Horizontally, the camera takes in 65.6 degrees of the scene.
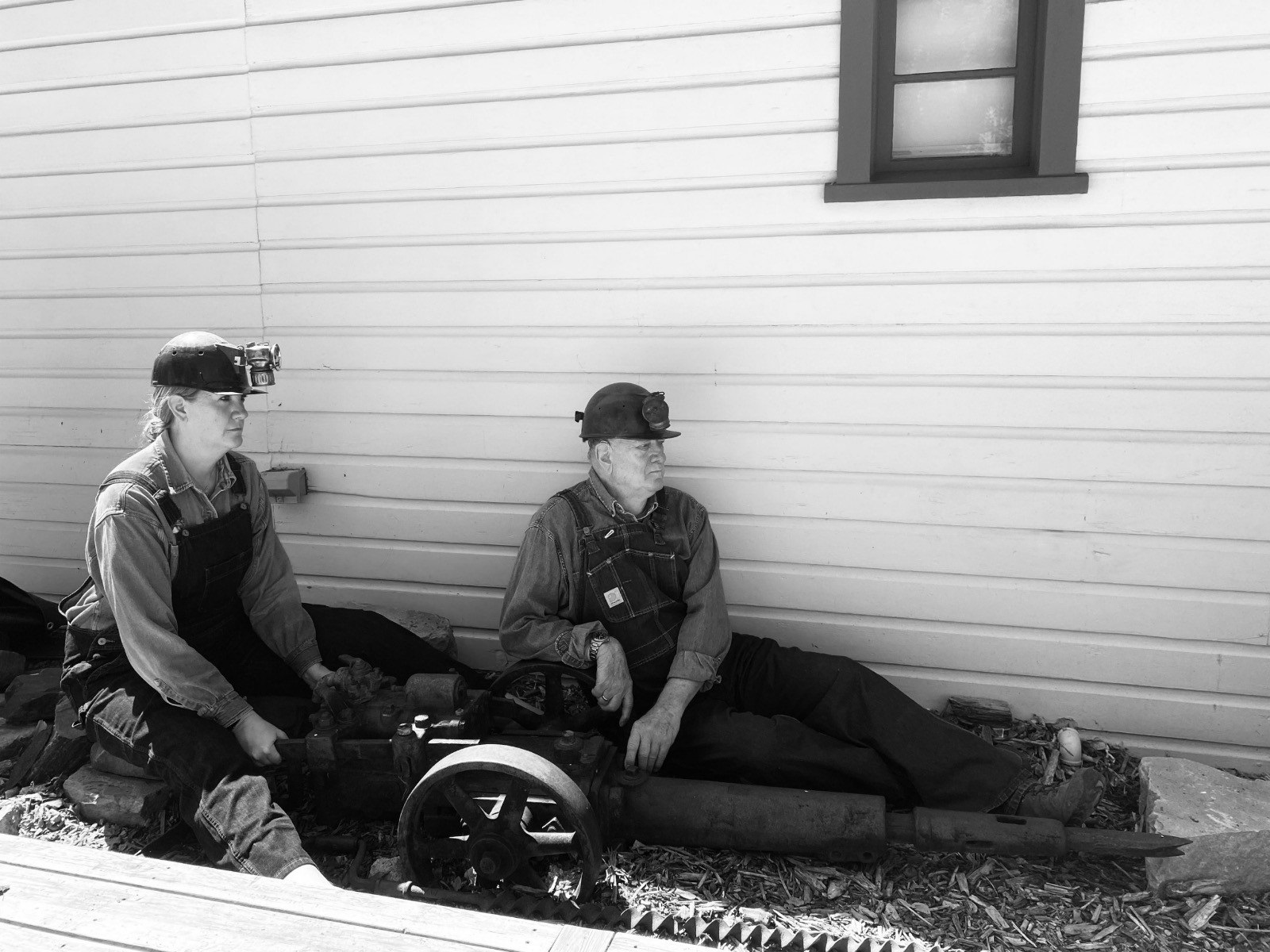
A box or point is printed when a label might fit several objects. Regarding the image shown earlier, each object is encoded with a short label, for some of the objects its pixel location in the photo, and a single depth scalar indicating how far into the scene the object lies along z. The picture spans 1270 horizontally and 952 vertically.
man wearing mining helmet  3.50
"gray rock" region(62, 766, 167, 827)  3.59
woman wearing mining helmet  3.18
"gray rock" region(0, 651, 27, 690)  4.59
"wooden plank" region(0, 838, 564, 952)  2.06
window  3.65
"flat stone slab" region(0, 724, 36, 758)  4.11
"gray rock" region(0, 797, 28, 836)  3.62
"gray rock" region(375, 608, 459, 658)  4.44
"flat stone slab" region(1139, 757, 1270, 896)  3.11
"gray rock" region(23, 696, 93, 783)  3.90
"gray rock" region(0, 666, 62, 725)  4.27
